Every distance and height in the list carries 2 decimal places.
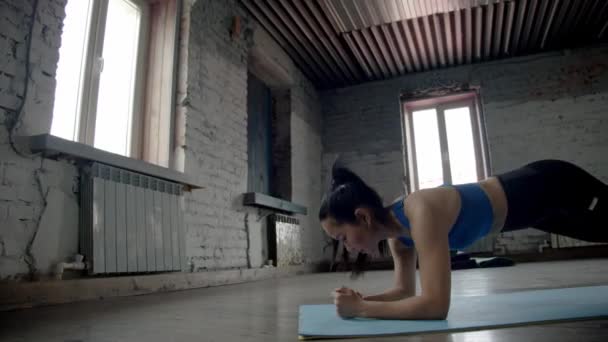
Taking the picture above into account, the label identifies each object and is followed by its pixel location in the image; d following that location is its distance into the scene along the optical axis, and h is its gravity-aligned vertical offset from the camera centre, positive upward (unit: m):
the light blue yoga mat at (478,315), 1.08 -0.19
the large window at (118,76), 2.62 +1.37
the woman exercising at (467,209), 1.26 +0.14
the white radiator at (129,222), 2.40 +0.25
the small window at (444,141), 6.28 +1.76
